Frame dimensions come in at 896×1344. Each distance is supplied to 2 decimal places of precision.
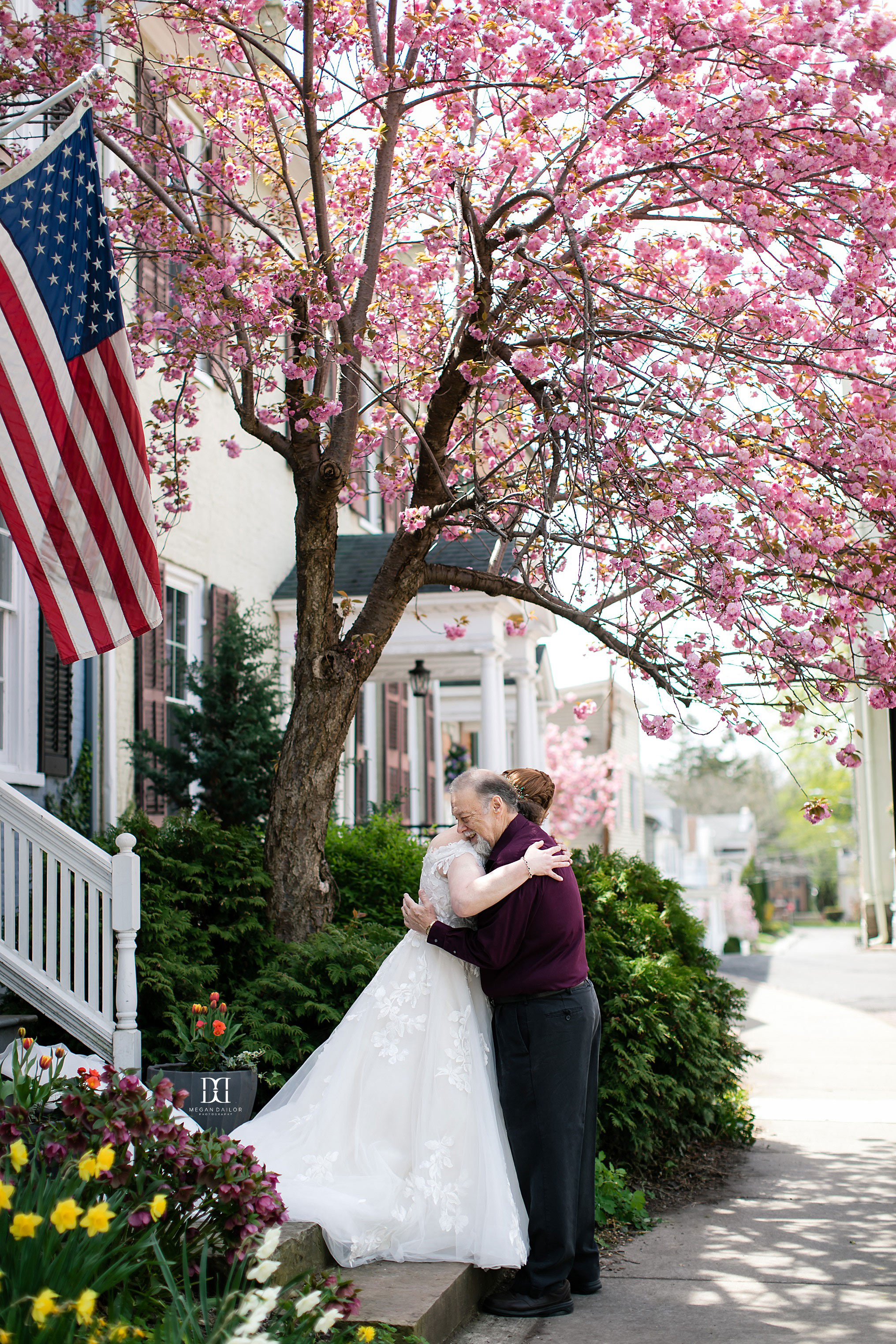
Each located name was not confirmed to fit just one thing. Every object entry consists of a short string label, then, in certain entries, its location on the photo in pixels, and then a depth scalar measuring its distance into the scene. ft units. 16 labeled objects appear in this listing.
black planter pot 16.94
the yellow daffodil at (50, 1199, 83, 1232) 7.81
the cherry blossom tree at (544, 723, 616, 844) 84.23
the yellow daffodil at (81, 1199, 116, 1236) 7.91
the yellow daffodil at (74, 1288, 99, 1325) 7.67
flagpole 15.98
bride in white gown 14.23
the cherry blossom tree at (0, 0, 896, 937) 18.67
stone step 12.45
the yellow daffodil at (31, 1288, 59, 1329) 7.45
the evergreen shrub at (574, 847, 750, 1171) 20.89
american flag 15.88
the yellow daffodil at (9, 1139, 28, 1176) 8.67
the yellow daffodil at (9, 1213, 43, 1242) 7.62
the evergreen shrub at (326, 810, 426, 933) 27.48
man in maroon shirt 14.64
